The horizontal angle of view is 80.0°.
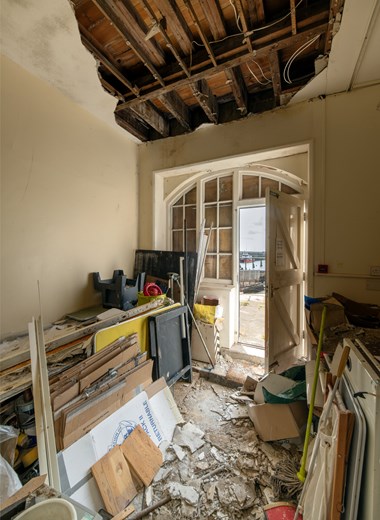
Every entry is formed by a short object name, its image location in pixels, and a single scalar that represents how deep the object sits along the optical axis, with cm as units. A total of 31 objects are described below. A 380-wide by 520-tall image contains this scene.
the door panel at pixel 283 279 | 231
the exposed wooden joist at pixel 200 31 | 155
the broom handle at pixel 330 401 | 116
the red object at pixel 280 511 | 127
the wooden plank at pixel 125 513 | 129
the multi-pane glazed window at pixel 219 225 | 325
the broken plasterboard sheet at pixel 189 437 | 179
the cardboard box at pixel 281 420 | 175
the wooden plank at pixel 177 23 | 155
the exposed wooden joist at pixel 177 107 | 252
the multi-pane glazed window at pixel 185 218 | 345
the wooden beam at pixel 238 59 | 167
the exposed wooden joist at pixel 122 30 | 152
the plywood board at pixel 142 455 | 150
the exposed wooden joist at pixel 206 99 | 230
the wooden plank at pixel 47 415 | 125
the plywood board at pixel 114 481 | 134
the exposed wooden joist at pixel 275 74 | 193
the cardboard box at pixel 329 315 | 179
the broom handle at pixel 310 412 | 143
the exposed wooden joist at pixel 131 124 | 292
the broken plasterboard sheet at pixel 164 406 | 191
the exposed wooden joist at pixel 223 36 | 158
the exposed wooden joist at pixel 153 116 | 271
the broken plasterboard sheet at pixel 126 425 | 152
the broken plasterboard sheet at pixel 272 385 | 199
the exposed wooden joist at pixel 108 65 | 186
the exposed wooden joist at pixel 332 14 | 144
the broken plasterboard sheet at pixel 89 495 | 131
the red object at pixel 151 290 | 272
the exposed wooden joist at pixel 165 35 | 156
